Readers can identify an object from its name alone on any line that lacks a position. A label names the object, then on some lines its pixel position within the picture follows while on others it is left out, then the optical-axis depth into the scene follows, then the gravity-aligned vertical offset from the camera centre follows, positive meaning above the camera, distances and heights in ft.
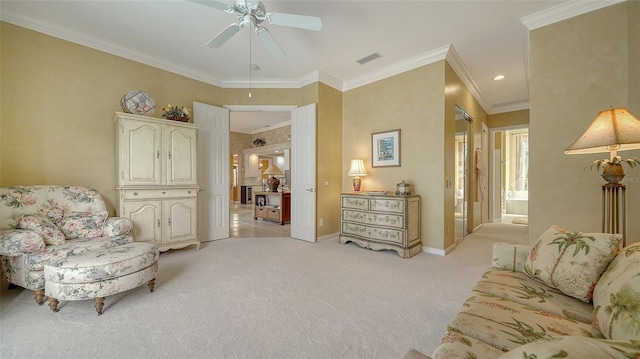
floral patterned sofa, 1.76 -1.87
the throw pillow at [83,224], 8.26 -1.56
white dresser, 11.32 -2.20
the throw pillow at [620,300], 2.59 -1.46
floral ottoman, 6.20 -2.49
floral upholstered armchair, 6.73 -1.57
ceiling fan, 6.88 +4.67
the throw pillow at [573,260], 4.08 -1.49
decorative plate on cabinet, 10.58 +3.24
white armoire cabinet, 10.26 -0.03
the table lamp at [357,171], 14.00 +0.36
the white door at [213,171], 13.84 +0.40
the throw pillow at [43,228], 7.36 -1.48
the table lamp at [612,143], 5.05 +0.69
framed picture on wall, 13.19 +1.57
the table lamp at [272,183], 21.75 -0.46
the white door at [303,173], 14.24 +0.27
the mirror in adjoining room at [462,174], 14.02 +0.18
